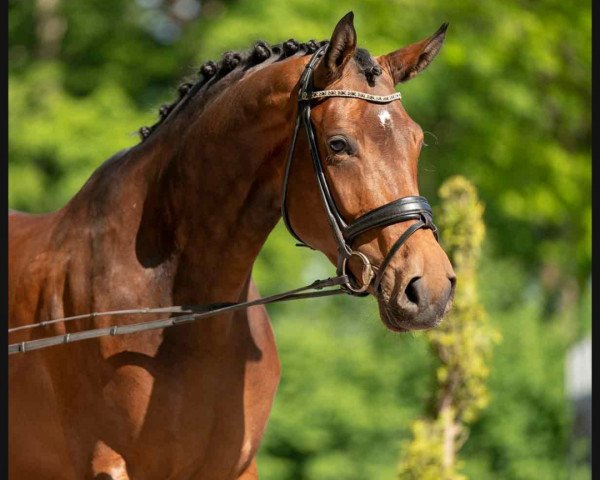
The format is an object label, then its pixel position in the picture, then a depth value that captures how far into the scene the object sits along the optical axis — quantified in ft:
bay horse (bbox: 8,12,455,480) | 24.06
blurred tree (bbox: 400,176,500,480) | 43.04
